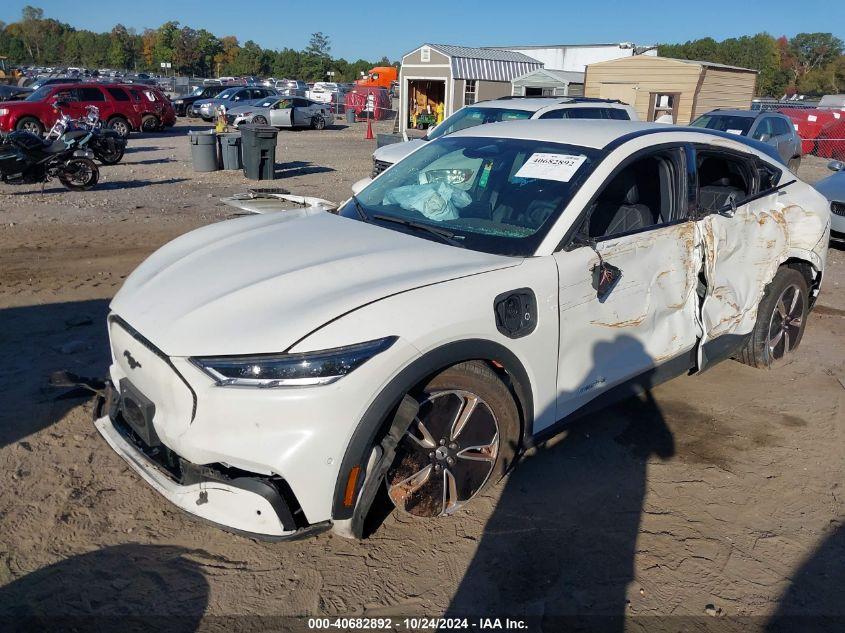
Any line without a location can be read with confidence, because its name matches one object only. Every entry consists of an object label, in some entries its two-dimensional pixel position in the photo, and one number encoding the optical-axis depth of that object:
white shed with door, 26.91
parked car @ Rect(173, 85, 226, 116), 31.97
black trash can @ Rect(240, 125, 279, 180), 13.74
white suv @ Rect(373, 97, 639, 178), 10.66
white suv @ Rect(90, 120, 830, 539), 2.57
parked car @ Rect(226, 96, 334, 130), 26.00
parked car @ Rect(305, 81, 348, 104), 42.41
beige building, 22.67
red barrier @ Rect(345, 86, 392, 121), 35.78
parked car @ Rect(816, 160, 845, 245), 9.07
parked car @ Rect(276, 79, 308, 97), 46.81
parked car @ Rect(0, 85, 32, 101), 24.02
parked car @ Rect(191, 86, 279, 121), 28.72
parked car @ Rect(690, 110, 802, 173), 15.23
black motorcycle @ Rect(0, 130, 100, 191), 11.34
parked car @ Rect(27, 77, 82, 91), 32.85
